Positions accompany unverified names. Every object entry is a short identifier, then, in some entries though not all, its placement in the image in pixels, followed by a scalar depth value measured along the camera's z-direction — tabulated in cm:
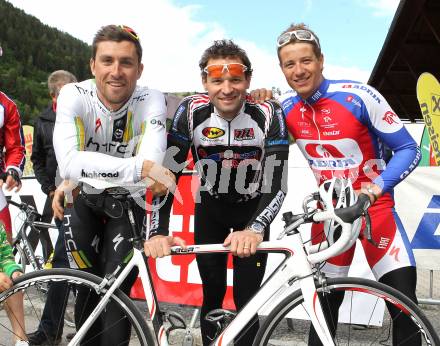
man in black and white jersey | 277
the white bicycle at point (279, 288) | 231
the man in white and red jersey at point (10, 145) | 388
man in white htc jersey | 254
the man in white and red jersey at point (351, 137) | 272
